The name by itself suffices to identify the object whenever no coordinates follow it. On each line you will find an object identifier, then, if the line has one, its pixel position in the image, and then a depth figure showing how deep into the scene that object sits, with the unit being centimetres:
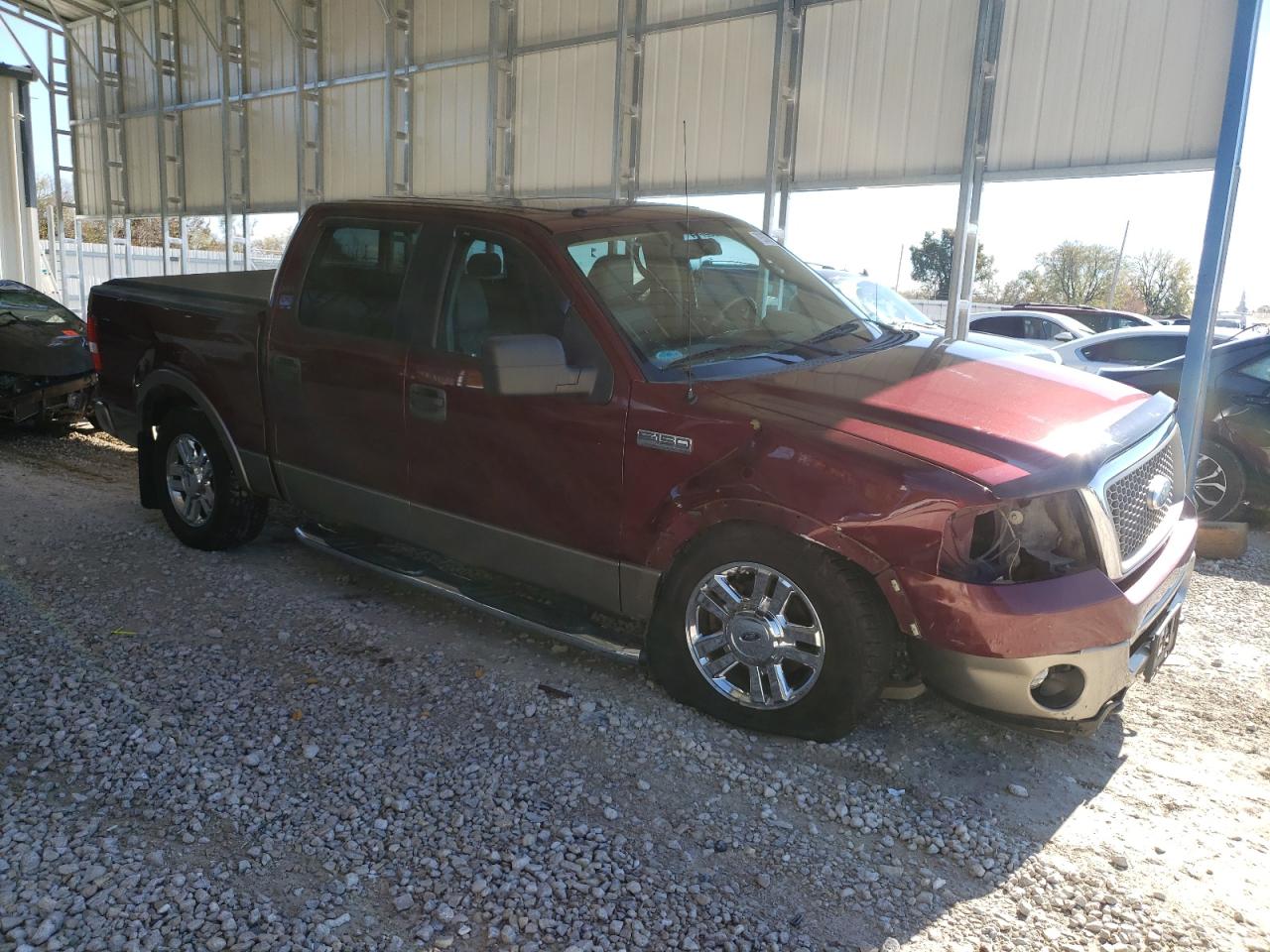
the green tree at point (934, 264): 4625
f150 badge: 358
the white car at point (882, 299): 956
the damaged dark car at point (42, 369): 888
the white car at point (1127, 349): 966
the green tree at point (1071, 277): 5147
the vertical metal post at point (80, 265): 2039
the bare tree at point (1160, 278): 4909
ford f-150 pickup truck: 315
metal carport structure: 764
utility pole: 4416
